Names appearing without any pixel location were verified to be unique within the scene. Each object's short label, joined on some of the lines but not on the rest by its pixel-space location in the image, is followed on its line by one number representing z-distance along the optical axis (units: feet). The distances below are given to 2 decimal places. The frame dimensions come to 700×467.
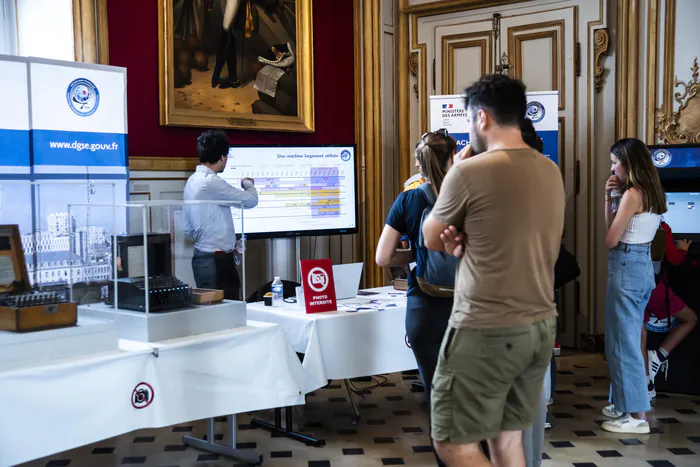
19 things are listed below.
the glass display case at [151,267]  8.91
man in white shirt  9.70
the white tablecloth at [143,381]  7.59
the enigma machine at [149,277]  8.91
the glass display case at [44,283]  7.88
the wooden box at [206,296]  9.65
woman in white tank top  12.53
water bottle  12.98
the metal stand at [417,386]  15.98
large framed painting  17.89
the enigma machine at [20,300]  7.88
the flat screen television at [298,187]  18.20
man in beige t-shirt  6.78
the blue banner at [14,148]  12.80
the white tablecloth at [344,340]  11.47
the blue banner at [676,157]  15.90
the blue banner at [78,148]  13.26
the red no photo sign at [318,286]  11.88
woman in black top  9.33
